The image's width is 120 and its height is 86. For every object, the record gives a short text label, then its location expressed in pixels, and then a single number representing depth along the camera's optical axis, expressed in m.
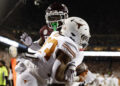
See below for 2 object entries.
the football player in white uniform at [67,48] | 4.35
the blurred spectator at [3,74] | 12.15
